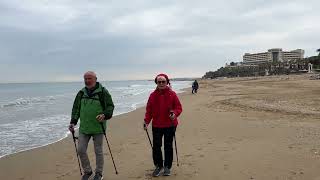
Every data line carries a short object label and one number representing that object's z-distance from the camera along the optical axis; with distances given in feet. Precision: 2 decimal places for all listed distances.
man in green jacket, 14.01
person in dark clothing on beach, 98.63
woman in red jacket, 14.83
